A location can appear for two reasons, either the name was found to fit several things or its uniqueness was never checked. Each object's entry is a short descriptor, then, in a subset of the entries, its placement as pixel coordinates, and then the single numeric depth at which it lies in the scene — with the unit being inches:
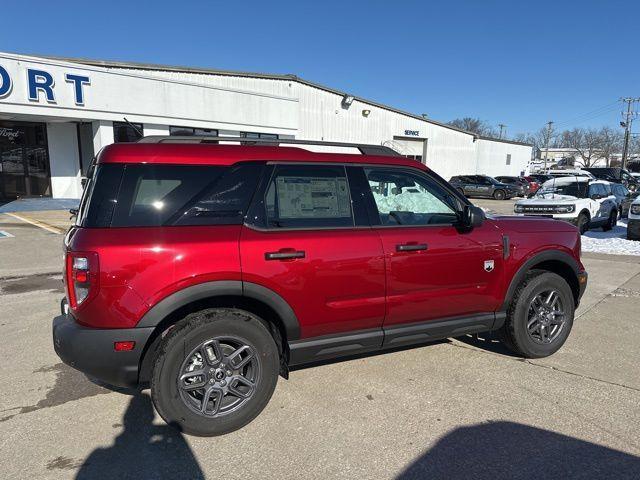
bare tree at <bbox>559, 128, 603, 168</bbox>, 4042.8
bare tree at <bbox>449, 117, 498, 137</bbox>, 4315.5
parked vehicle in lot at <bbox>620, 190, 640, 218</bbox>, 642.8
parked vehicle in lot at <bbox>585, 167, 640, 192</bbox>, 1257.6
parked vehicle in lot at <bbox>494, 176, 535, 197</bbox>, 1178.6
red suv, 104.4
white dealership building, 562.9
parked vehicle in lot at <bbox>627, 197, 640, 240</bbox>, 456.1
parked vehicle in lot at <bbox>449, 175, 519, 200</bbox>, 1154.0
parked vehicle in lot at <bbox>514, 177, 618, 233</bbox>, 495.8
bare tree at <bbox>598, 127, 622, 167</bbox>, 3914.9
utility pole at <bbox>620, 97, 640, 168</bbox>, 2482.2
